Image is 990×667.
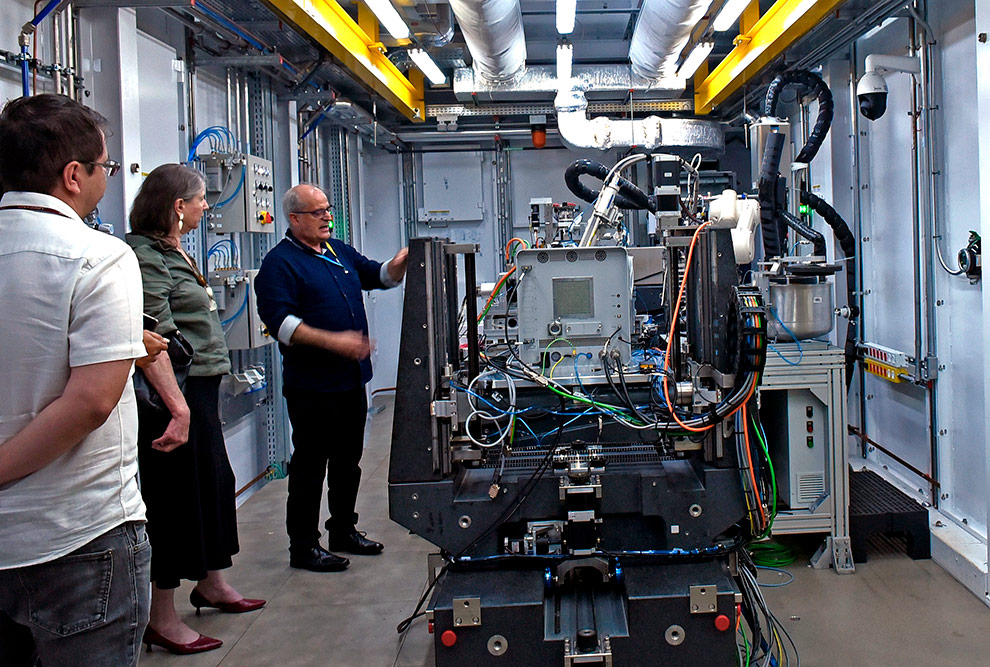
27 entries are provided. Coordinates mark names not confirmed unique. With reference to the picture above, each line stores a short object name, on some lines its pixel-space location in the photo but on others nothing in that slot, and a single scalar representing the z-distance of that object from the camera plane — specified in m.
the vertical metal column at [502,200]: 8.38
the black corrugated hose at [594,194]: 3.97
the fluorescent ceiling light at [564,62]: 5.17
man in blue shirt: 3.34
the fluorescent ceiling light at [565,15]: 3.92
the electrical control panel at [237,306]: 4.18
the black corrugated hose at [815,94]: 4.20
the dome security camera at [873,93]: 3.90
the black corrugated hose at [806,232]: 3.64
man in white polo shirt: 1.29
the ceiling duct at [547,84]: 6.20
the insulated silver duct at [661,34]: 4.17
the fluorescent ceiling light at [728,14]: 4.01
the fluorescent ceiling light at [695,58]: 5.06
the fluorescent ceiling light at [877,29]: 4.32
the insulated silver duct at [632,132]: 6.57
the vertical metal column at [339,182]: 6.93
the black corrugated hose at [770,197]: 3.80
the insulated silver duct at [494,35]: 3.94
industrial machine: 2.14
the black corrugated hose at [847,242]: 4.21
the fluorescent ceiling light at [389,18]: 3.79
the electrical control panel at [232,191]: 4.17
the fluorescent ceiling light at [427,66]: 5.03
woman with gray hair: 2.62
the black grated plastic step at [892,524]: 3.48
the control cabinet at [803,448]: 3.46
